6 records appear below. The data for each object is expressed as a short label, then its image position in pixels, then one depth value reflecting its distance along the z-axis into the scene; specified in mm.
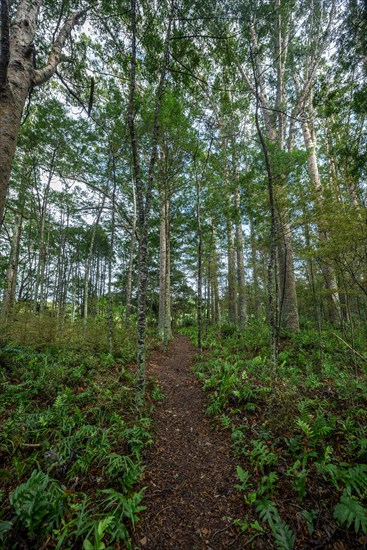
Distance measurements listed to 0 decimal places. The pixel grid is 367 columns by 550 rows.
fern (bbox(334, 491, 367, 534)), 1755
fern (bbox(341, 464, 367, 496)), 2093
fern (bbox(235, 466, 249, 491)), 2406
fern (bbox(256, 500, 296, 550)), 1789
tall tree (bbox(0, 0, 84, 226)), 2133
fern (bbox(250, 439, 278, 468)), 2617
